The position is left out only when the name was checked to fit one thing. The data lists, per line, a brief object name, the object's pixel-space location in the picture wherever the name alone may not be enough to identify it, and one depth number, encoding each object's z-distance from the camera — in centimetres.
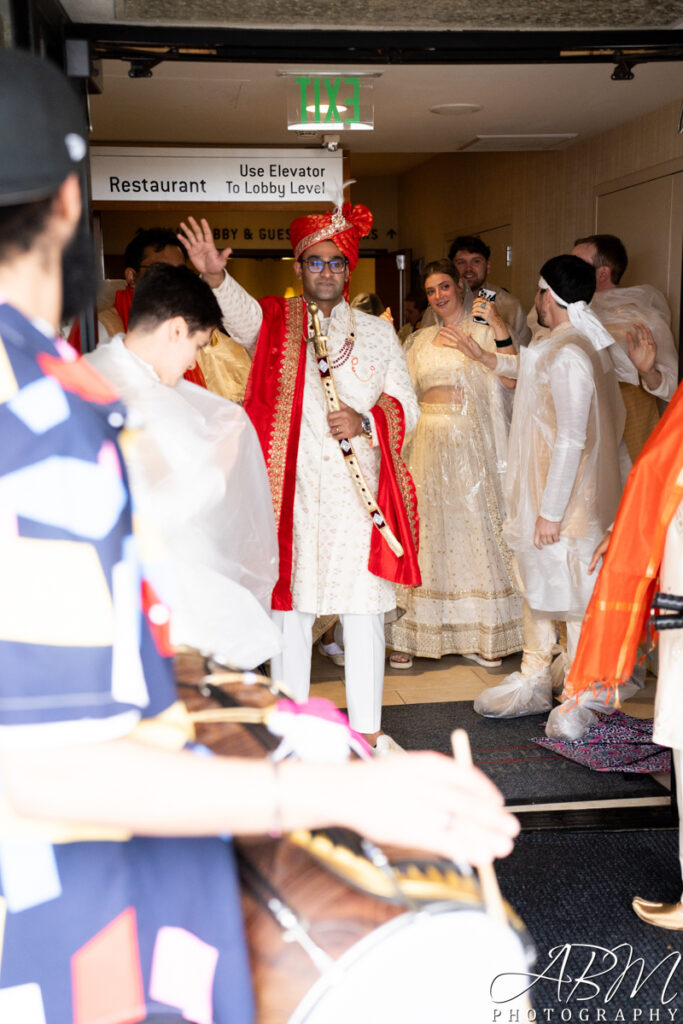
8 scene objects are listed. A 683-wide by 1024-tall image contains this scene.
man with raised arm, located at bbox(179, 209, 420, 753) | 328
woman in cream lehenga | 445
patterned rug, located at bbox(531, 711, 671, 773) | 328
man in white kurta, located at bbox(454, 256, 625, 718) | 345
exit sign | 306
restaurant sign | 277
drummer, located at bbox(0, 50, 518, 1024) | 69
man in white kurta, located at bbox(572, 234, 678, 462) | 407
